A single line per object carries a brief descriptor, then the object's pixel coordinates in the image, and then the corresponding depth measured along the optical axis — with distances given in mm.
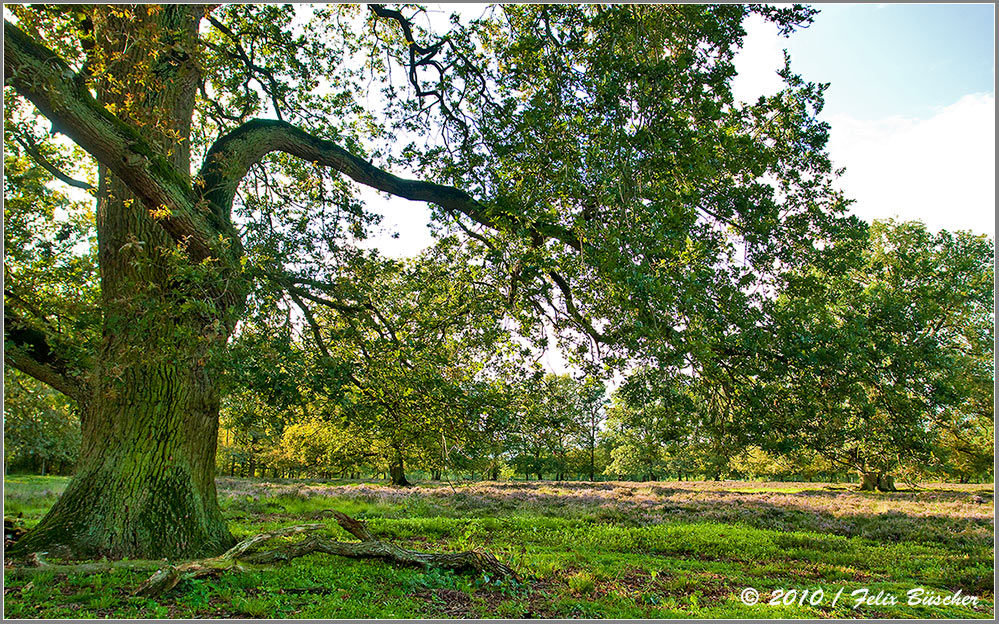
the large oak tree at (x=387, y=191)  5285
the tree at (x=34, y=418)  10727
